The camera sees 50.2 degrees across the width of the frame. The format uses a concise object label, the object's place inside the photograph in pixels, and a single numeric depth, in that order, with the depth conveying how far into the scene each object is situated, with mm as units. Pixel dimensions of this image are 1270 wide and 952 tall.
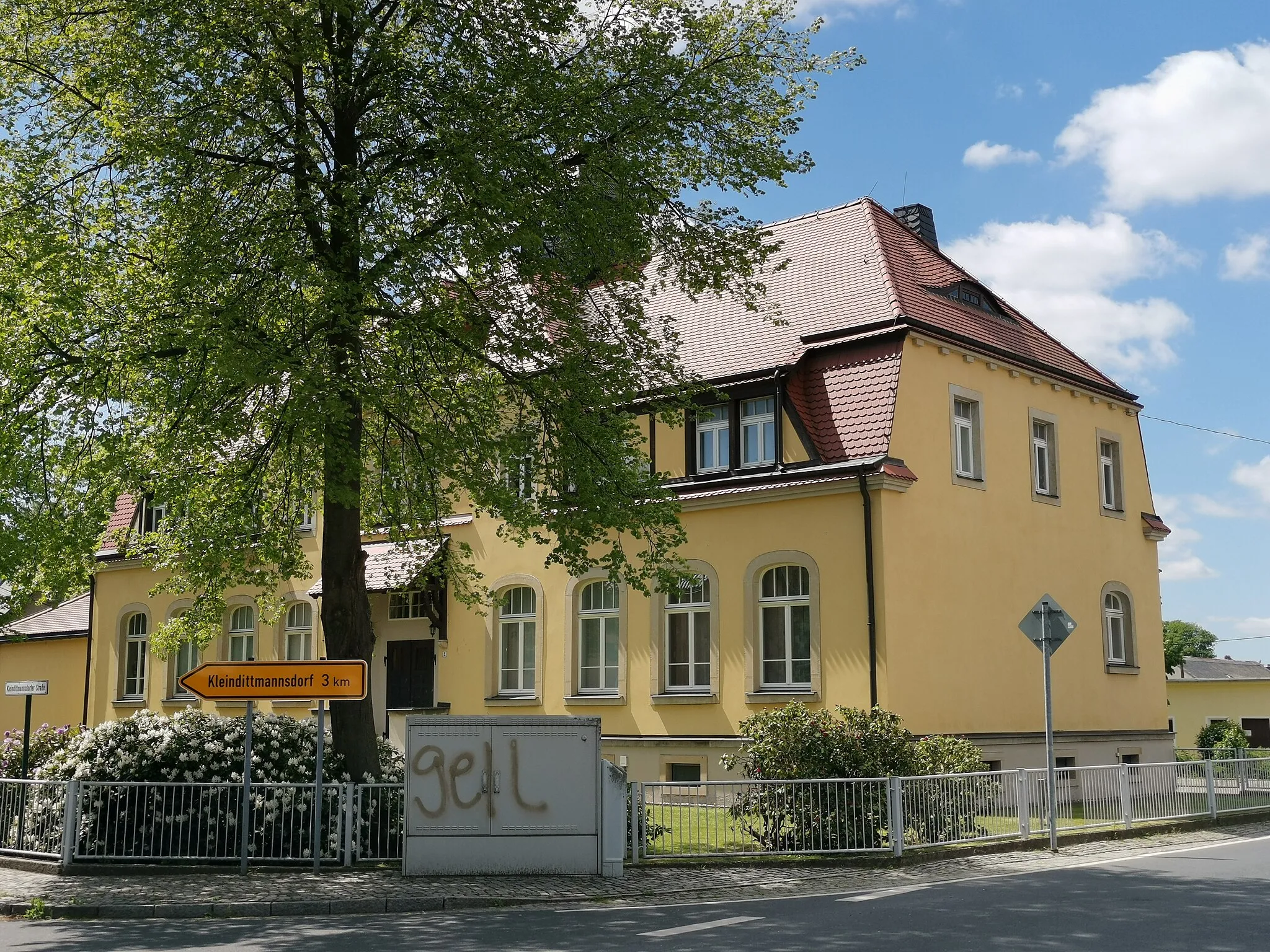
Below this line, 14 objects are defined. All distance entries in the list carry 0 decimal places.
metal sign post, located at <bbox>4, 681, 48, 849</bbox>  17984
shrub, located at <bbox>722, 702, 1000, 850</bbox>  15211
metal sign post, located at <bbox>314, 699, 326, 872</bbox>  14258
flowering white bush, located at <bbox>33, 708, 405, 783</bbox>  15727
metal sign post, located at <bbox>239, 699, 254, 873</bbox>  14383
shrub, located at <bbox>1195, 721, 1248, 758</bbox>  34250
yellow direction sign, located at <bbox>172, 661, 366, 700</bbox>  14148
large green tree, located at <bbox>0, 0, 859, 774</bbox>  14969
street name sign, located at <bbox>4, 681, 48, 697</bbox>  17969
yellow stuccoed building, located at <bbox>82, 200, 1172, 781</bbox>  21969
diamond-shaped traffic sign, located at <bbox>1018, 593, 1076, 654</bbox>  16375
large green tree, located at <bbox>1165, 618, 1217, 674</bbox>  107312
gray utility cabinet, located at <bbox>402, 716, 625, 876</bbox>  13812
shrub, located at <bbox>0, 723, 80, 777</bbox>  22297
